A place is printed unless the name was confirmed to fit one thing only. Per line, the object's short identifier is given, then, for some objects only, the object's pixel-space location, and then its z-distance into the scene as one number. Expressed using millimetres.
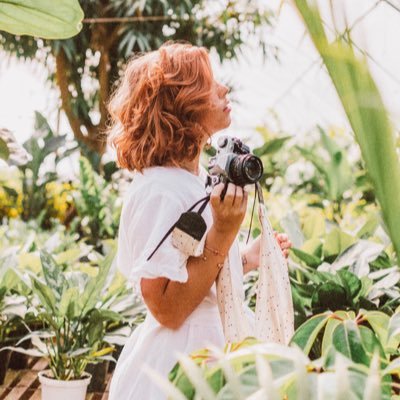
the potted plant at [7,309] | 2760
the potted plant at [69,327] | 2516
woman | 1215
